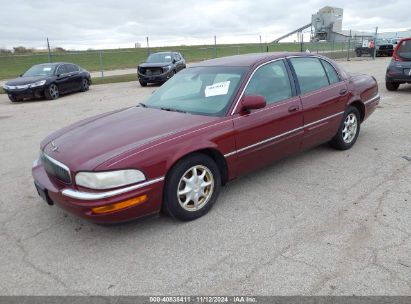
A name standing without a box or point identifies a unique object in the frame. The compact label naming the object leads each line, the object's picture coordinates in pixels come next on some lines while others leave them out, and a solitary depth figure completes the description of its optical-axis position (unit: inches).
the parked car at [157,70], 665.1
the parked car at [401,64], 414.0
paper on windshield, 162.2
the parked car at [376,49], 1315.2
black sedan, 517.3
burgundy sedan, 125.0
